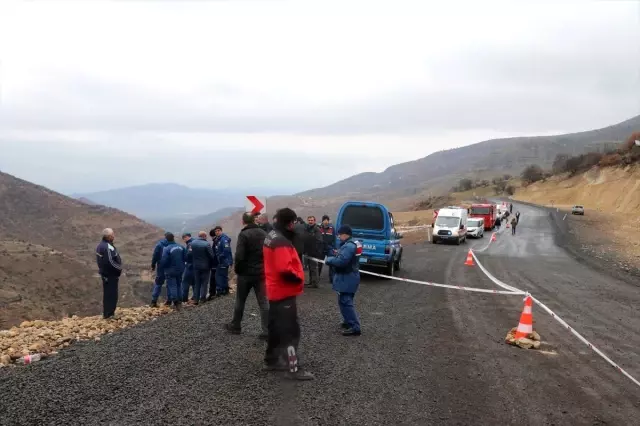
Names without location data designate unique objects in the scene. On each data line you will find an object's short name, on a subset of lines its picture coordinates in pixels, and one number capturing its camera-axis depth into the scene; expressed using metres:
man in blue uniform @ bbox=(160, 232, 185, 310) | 12.23
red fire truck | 47.38
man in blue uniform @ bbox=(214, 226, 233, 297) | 12.79
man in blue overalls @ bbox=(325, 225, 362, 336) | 8.41
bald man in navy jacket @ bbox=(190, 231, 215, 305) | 12.52
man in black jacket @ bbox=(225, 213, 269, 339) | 7.70
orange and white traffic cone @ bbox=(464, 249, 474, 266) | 21.89
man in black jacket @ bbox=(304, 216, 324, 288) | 14.09
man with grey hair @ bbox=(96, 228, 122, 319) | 10.89
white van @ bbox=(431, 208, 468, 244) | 32.97
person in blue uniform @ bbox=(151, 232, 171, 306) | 12.41
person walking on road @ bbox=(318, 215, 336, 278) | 15.04
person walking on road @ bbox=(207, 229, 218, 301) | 12.95
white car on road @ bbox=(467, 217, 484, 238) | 39.41
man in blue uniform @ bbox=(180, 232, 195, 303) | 12.78
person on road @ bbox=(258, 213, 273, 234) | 12.32
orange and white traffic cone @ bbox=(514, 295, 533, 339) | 8.75
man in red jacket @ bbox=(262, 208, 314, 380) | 6.33
